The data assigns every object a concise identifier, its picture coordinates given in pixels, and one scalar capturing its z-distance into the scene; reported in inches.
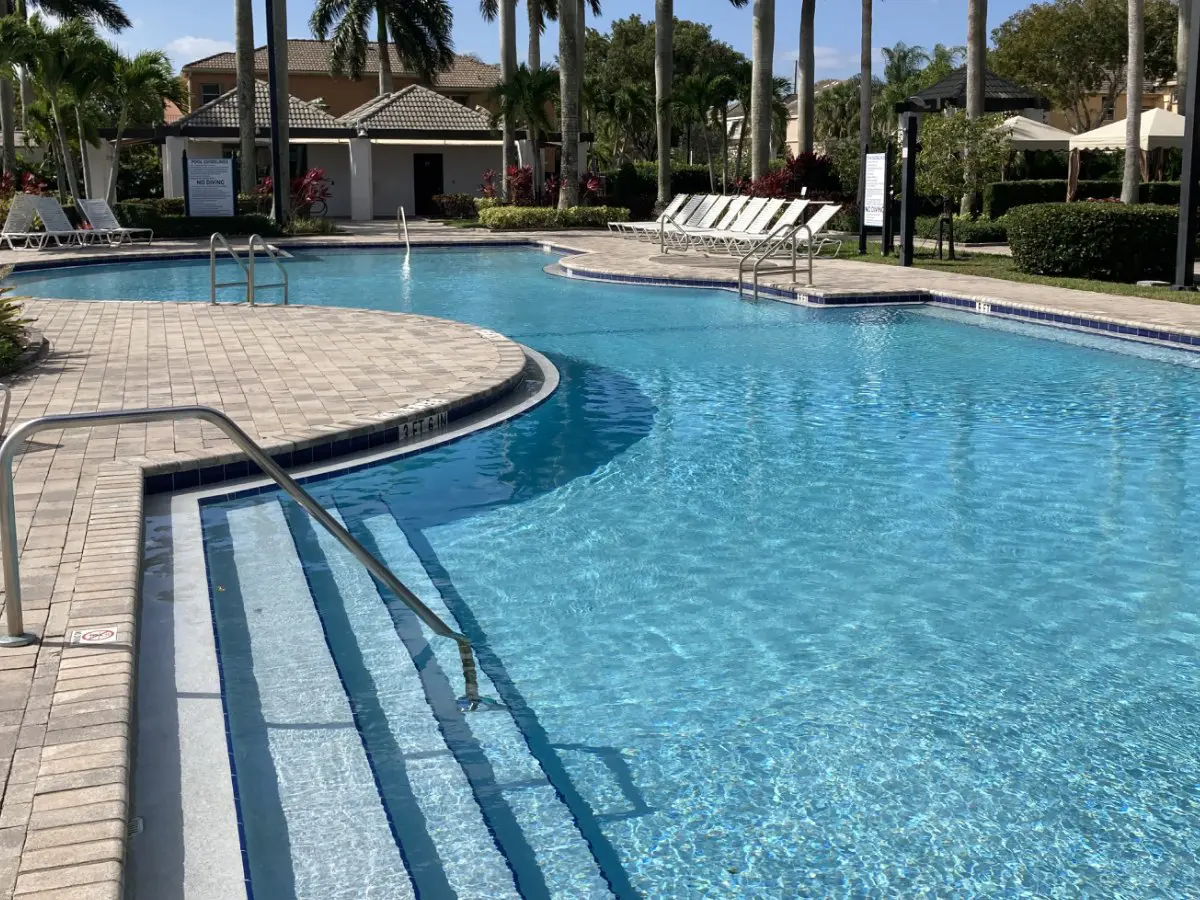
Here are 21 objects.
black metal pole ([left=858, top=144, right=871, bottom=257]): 791.7
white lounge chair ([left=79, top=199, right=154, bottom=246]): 958.0
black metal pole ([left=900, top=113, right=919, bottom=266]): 705.0
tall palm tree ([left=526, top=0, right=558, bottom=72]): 1510.8
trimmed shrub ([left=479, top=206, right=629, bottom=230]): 1186.0
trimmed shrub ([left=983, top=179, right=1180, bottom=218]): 1048.8
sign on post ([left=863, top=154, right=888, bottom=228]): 761.6
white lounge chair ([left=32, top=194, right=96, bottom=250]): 914.7
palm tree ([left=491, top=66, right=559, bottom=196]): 1299.2
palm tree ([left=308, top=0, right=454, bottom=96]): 1790.1
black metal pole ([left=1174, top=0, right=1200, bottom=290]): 554.6
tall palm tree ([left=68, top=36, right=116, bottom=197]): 1012.5
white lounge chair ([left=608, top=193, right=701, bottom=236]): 893.2
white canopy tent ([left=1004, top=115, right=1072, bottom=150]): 1115.9
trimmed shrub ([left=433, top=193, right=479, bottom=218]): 1419.8
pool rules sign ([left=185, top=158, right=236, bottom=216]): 1050.1
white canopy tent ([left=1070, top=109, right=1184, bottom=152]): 1043.3
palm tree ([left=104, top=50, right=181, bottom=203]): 1083.3
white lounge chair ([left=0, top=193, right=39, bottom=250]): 904.3
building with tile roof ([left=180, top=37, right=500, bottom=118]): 2094.0
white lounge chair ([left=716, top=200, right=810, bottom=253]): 712.4
